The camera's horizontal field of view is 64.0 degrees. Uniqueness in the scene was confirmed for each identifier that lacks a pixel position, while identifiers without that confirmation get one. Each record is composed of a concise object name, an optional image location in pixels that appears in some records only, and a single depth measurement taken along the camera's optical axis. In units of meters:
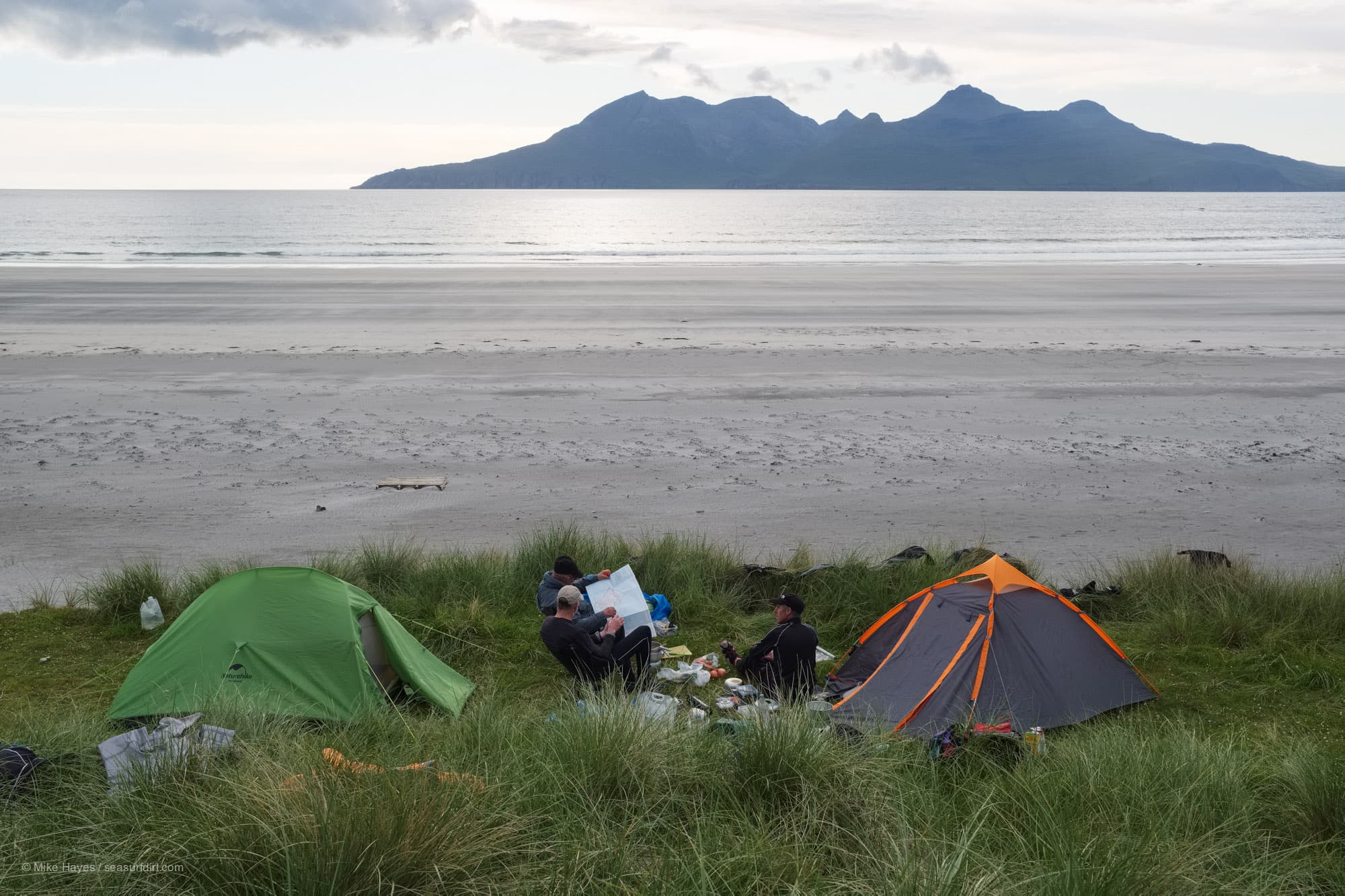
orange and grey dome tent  7.46
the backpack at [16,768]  5.23
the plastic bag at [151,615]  9.24
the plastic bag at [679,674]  8.23
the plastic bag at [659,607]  9.48
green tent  7.29
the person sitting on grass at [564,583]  8.75
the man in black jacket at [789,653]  7.75
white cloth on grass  5.02
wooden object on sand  13.70
